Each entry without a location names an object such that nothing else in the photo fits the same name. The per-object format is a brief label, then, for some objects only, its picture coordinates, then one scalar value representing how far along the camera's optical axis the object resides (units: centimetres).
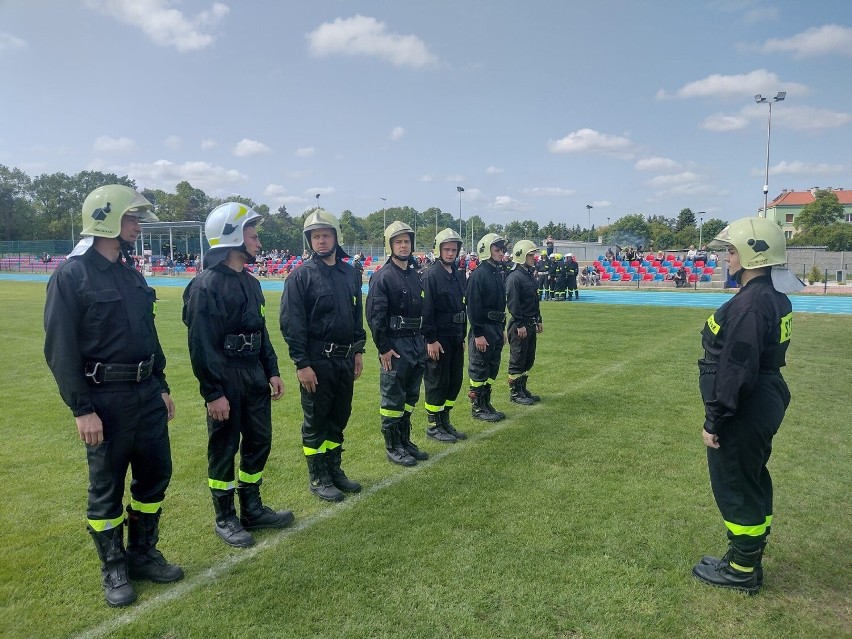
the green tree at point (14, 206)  7494
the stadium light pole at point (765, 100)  3202
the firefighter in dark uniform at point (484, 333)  710
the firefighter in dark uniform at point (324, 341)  465
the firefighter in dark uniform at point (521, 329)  788
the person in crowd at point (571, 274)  2389
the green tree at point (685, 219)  10719
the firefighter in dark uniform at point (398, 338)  558
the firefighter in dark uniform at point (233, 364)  379
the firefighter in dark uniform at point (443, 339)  636
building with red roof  9656
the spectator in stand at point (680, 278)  3009
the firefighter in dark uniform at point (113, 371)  316
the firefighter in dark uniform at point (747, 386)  325
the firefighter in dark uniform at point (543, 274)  2347
